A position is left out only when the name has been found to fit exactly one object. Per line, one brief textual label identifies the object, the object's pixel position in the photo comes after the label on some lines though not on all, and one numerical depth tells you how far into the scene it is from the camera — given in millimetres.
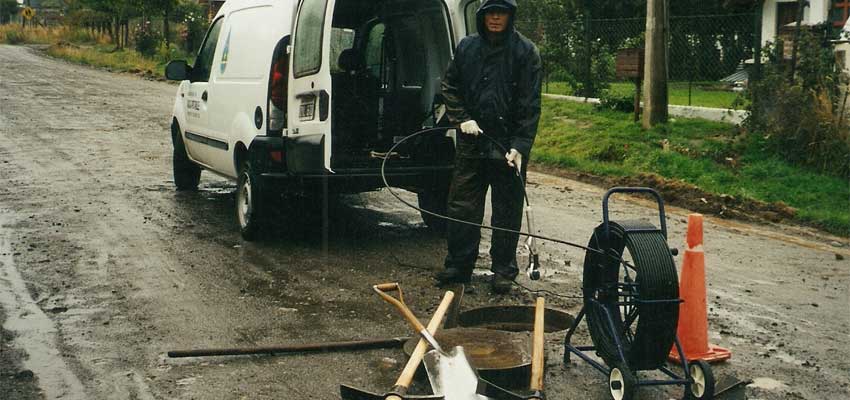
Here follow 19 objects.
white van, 8977
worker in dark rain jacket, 7773
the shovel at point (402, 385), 4941
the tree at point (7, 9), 84812
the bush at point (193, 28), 40000
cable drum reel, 5375
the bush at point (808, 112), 13148
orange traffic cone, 6125
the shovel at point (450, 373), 5185
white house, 29047
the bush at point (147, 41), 39531
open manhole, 6973
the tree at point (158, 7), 38375
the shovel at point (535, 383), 5123
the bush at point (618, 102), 18578
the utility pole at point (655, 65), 16062
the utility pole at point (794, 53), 14164
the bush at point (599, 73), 20406
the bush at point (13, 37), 59375
